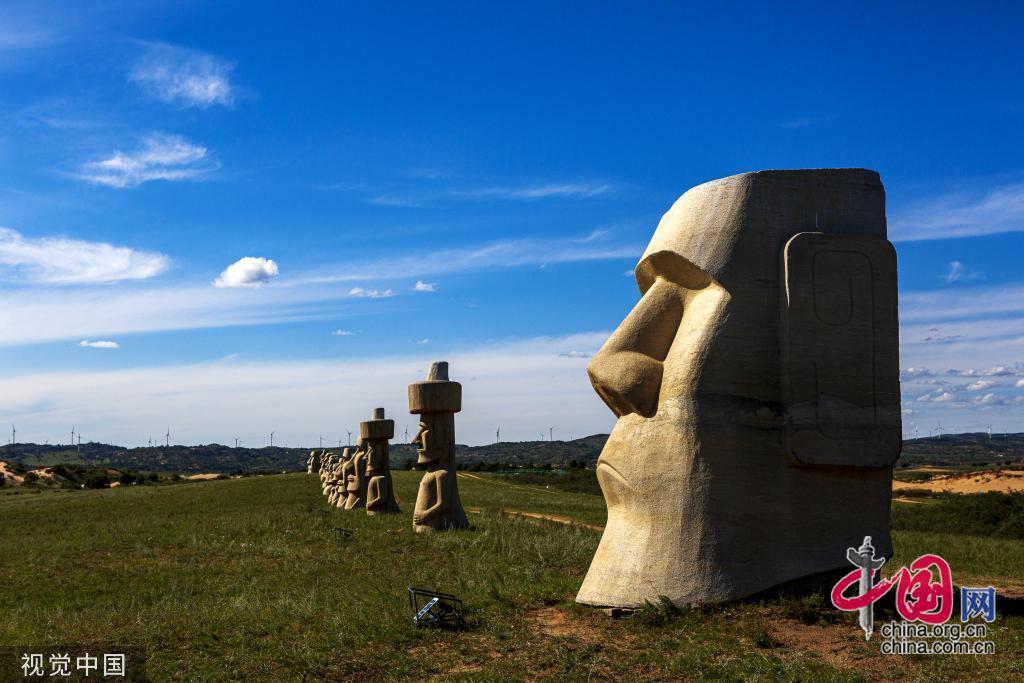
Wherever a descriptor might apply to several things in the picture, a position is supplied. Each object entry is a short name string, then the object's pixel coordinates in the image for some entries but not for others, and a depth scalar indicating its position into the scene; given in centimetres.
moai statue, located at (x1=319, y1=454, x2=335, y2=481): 3619
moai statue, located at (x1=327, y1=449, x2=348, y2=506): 2664
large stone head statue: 777
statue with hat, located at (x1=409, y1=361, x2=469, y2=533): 1639
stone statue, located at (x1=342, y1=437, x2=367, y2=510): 2438
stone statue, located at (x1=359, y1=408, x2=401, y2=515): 2224
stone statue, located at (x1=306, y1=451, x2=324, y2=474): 5794
